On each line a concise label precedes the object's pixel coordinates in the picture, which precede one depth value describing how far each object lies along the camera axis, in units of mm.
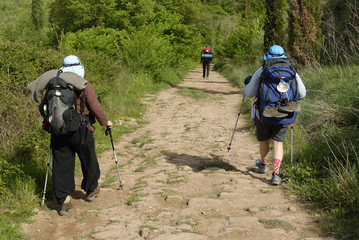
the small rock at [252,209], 4362
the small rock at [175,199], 4750
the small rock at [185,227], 3937
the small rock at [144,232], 3812
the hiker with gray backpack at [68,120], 4312
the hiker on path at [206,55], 20234
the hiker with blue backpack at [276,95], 4992
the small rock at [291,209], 4320
